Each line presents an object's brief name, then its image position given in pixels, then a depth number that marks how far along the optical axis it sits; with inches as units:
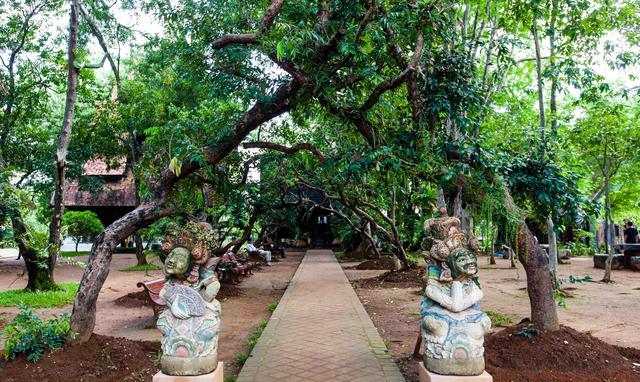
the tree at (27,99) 513.7
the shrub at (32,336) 196.7
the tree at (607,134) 457.9
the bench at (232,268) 482.0
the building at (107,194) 1054.1
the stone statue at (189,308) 150.5
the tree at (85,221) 922.1
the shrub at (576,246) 392.2
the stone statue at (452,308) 150.8
